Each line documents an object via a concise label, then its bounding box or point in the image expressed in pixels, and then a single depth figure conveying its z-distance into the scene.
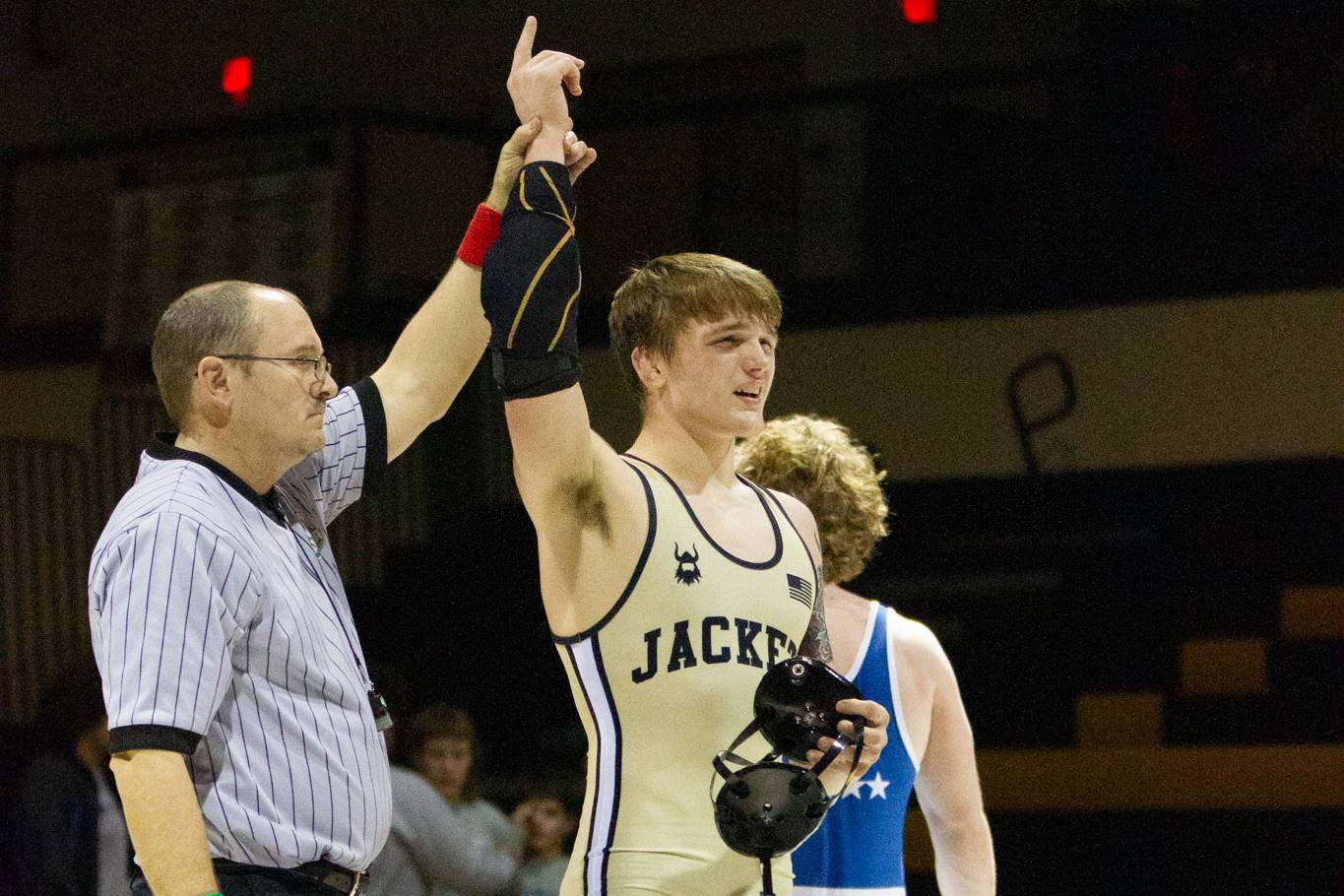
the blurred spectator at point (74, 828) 9.99
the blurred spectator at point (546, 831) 10.20
